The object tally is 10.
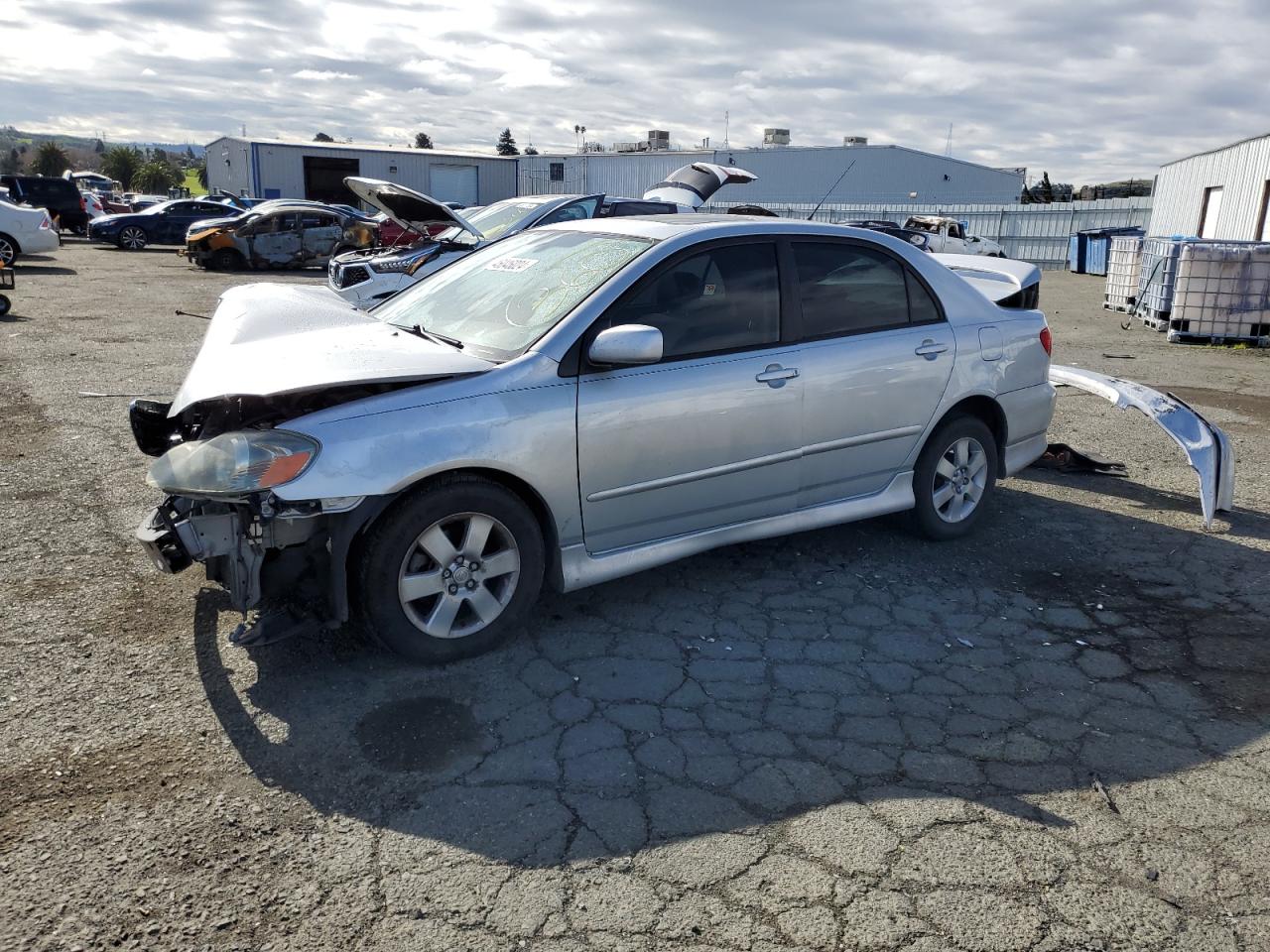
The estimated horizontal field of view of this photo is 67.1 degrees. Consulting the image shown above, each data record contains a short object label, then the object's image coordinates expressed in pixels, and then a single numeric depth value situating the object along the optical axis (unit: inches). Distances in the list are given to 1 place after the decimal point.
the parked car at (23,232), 751.7
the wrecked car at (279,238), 876.0
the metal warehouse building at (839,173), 1681.8
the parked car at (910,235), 733.6
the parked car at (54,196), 1143.0
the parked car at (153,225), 1093.1
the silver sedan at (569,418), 136.9
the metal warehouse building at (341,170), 1849.2
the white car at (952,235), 965.8
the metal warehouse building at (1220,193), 836.6
